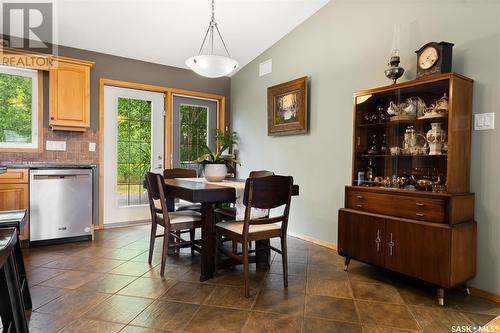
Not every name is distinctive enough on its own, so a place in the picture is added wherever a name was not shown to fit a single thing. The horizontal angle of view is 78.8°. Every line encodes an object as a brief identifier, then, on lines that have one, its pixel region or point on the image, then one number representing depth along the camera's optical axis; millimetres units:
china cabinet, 2154
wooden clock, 2316
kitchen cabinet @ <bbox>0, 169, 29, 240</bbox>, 3211
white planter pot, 3010
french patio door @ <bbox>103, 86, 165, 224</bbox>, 4402
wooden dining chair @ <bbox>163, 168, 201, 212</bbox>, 3436
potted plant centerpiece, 3012
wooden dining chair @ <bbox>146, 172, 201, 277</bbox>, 2590
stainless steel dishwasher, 3336
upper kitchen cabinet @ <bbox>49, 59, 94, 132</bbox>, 3662
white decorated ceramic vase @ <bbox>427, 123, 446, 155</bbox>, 2338
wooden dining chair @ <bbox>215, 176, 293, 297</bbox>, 2186
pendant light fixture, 2748
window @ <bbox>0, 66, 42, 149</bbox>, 3768
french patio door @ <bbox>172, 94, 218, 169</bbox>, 4930
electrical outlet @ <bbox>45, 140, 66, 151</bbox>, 3928
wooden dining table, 2254
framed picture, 3865
